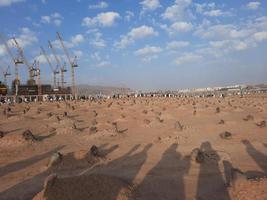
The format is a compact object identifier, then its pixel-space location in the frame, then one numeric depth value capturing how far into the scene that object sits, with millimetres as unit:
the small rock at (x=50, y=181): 4358
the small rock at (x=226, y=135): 9272
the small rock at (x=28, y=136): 9005
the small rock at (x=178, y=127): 10911
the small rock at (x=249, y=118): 13415
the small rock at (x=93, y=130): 10388
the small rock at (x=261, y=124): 11092
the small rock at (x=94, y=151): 6933
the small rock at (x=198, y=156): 6529
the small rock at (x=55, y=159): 6425
